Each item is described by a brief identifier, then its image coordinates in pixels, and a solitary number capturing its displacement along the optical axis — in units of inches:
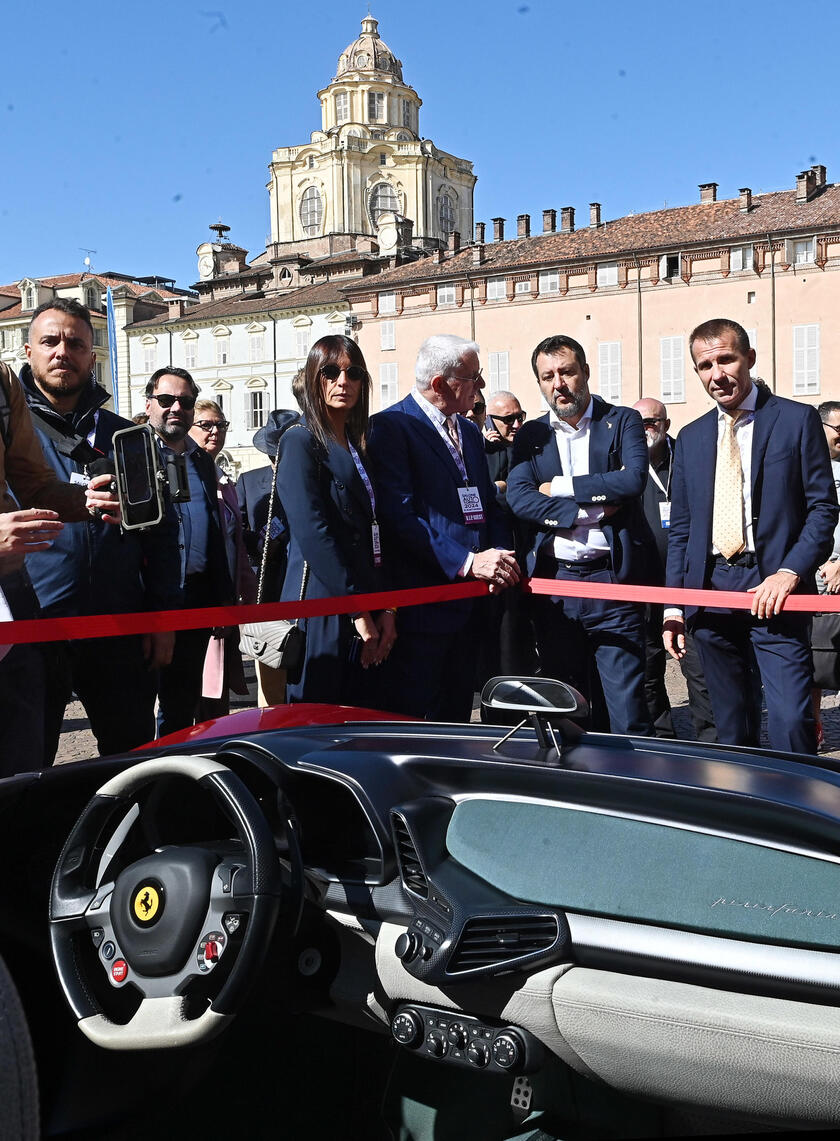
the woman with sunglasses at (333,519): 182.1
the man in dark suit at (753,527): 174.7
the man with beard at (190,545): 218.5
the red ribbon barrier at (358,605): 164.9
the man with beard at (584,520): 197.9
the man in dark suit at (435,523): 193.3
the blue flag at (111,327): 1012.7
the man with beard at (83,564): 170.2
